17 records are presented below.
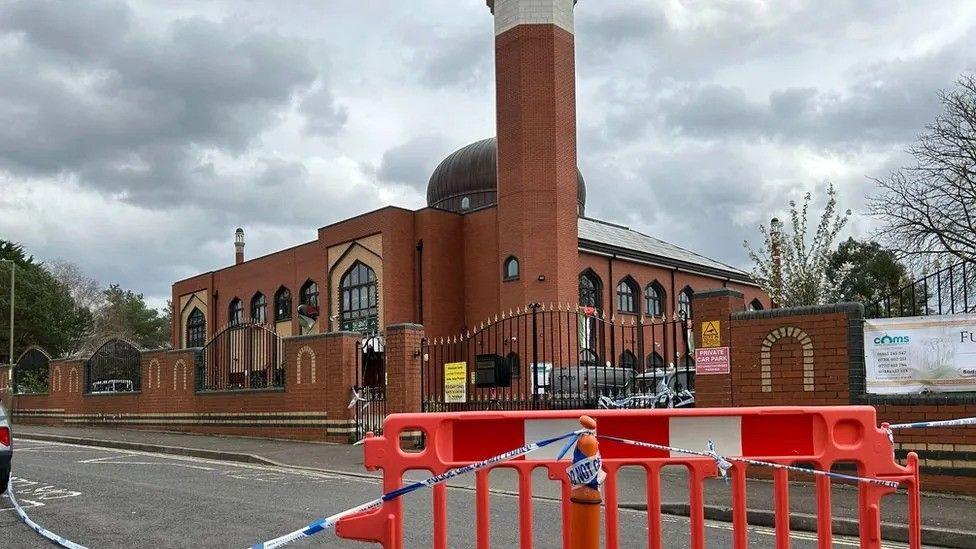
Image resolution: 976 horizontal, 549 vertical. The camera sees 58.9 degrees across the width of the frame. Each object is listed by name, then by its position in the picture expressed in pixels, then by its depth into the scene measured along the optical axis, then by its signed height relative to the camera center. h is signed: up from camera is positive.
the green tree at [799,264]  24.55 +1.70
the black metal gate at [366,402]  17.22 -1.39
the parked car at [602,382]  18.52 -1.27
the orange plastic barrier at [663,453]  4.77 -0.71
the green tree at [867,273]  30.63 +2.01
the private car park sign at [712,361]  11.60 -0.49
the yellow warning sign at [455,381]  15.92 -0.95
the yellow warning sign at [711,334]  11.73 -0.13
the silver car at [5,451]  8.62 -1.12
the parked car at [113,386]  25.14 -1.44
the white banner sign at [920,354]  9.87 -0.40
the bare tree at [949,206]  24.25 +3.26
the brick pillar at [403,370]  16.23 -0.73
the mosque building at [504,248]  32.66 +3.56
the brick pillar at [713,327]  11.62 -0.08
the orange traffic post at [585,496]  4.02 -0.80
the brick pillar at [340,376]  17.28 -0.87
